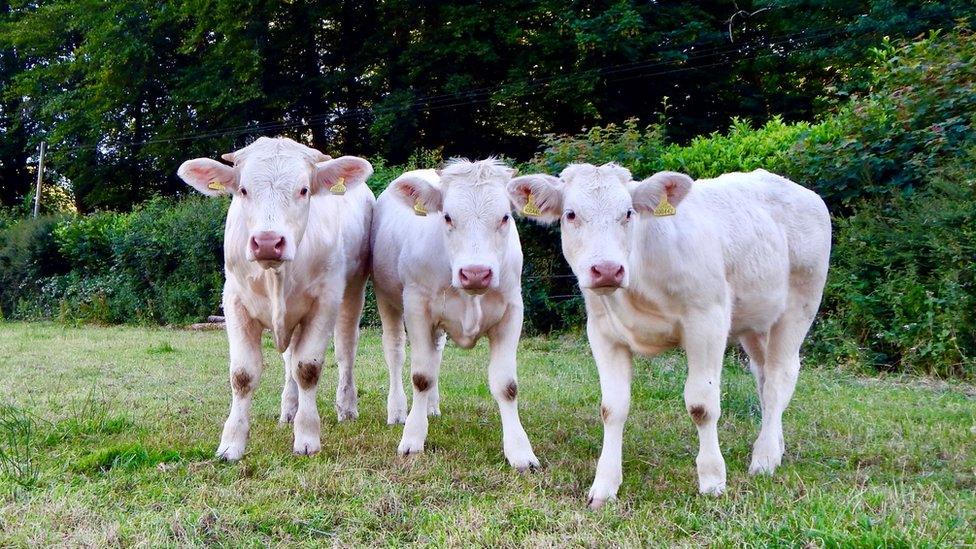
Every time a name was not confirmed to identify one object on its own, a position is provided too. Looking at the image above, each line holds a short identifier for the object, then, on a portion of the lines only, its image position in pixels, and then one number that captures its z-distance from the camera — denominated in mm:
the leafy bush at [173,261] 15711
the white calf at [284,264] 4453
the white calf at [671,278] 3830
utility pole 24394
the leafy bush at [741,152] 8851
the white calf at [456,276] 4492
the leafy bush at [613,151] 9922
